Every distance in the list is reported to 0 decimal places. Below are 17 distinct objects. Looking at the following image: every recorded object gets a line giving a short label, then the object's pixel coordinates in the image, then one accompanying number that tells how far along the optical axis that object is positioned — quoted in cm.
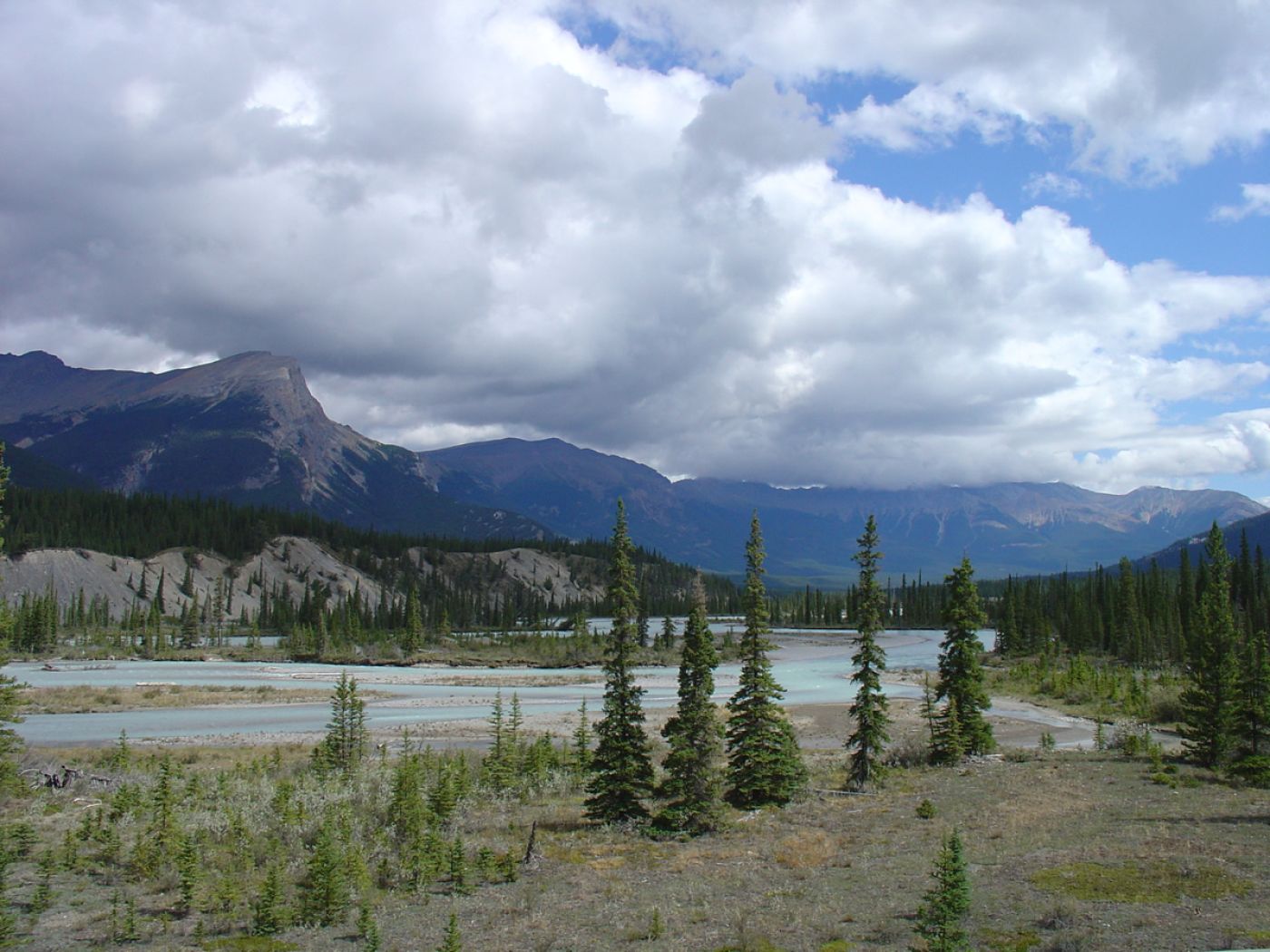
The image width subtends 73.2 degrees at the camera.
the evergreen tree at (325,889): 1894
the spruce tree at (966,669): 4225
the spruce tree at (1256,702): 3388
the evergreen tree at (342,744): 3691
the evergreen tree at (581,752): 3850
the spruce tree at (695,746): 2898
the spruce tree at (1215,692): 3519
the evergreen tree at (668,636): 14562
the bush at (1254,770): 3167
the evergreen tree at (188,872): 1923
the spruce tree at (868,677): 3638
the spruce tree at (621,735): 2997
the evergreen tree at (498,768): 3462
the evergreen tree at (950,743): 4178
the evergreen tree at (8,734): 2526
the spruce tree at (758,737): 3247
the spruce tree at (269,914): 1776
